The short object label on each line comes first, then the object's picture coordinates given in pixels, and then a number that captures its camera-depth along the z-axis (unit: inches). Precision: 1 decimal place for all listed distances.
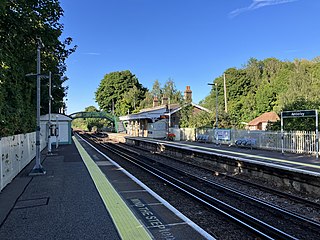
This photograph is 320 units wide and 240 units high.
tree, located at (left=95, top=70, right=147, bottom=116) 3236.5
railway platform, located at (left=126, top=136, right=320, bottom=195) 379.6
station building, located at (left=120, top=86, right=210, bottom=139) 1612.9
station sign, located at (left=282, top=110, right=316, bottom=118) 631.5
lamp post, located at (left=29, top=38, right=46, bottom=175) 447.5
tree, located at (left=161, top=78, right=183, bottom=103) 2932.1
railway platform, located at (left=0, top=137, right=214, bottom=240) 205.9
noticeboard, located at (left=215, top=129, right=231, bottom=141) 988.7
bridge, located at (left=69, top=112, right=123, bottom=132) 2545.0
